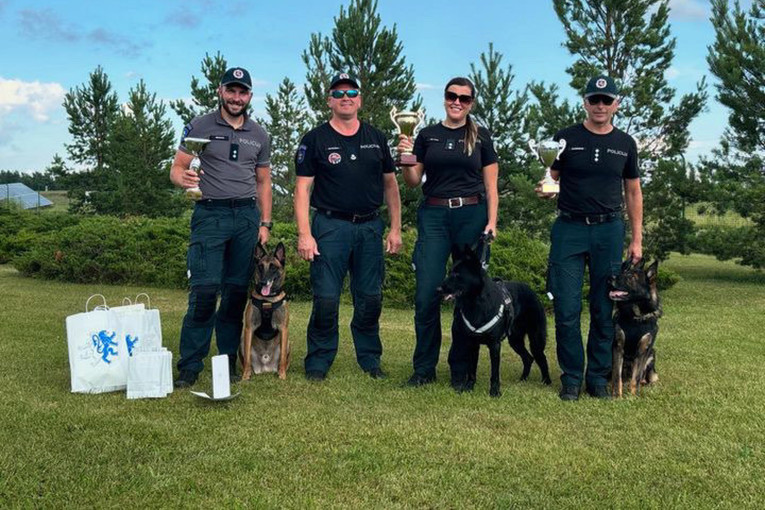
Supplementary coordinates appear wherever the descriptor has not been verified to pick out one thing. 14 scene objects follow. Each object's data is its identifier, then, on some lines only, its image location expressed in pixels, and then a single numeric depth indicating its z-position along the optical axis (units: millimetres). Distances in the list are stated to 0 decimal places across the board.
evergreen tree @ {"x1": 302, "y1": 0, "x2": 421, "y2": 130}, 14594
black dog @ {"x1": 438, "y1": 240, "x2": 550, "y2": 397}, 4355
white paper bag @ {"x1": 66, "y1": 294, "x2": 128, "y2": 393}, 4367
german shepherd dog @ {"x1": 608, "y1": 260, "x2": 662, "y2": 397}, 4414
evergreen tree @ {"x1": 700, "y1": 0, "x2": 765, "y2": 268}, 13336
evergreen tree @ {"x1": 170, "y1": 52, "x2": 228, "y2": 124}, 19688
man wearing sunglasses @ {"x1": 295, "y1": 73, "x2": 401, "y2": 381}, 4629
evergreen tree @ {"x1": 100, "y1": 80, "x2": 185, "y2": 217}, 21844
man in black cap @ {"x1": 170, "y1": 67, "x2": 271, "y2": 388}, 4508
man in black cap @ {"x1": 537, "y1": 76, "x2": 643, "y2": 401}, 4348
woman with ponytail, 4453
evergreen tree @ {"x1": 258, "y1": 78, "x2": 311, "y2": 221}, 15455
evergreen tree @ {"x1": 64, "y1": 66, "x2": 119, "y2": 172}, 26812
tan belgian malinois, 4859
